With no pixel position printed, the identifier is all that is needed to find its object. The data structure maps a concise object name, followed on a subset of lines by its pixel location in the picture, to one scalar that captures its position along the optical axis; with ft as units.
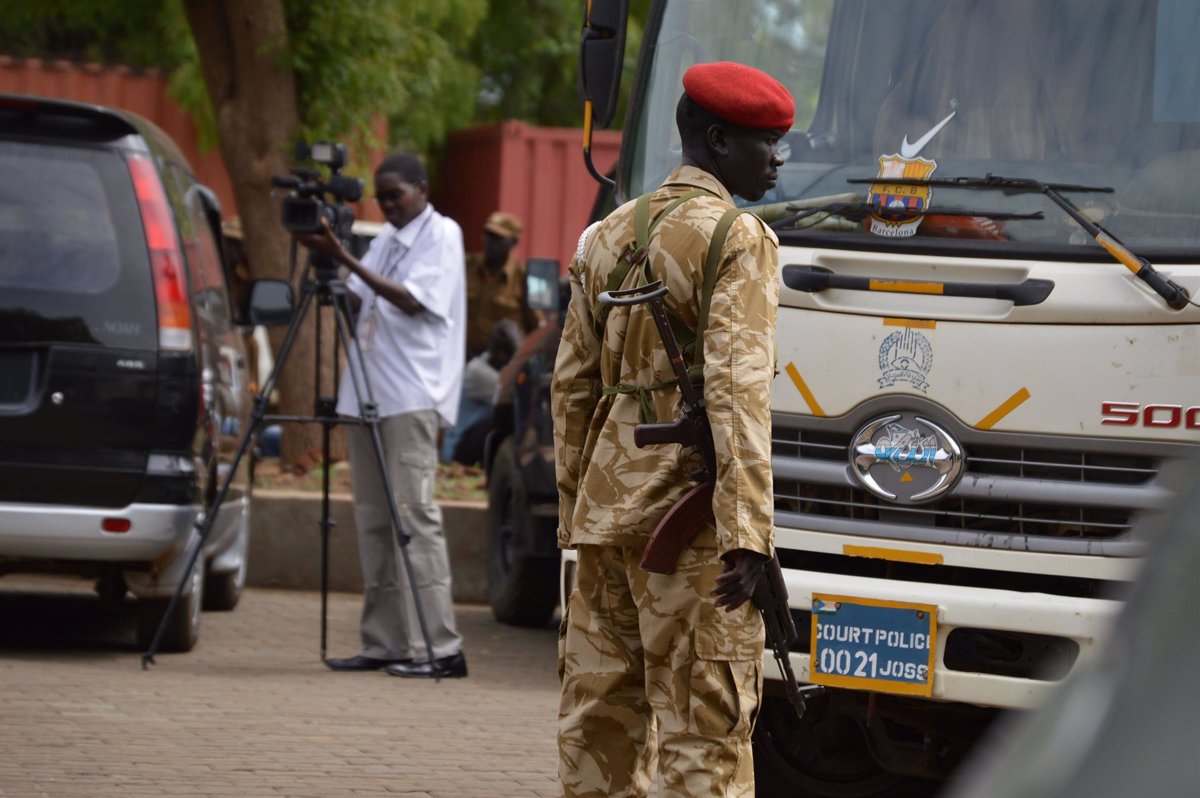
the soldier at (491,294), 92.94
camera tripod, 48.80
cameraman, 49.49
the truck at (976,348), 33.06
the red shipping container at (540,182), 136.15
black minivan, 46.57
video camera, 48.42
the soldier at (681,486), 25.80
